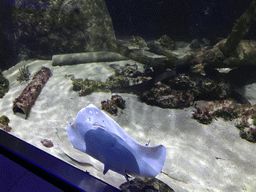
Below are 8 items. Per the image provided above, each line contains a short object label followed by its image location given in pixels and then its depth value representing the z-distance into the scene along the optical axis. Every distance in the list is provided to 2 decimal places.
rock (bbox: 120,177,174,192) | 1.53
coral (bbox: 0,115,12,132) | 2.42
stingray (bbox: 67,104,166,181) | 1.46
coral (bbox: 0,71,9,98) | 4.68
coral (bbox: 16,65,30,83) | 5.32
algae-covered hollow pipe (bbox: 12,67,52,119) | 3.58
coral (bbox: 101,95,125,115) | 3.76
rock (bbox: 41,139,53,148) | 1.99
